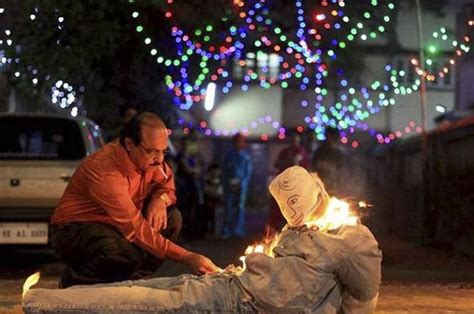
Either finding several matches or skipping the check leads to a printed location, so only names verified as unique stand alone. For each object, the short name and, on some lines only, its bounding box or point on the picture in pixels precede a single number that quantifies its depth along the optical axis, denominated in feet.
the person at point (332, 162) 30.71
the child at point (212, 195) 51.42
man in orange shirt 17.99
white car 32.07
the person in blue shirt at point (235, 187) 49.29
